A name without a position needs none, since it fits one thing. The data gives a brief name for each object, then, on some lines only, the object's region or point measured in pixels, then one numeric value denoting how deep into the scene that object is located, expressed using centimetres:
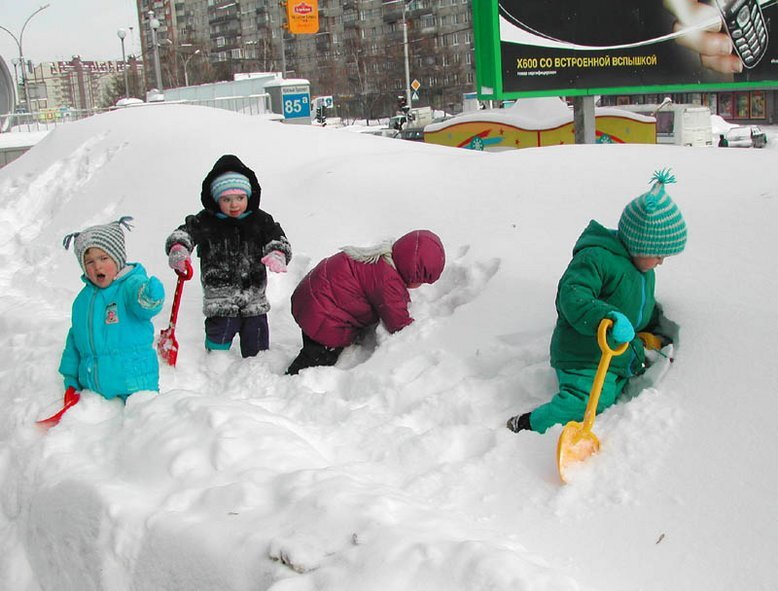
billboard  1238
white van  2105
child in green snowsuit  305
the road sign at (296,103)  1800
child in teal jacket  377
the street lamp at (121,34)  3312
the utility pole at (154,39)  2641
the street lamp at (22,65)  3844
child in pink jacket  422
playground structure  1802
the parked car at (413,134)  2914
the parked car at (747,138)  2470
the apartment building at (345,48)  5891
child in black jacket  463
